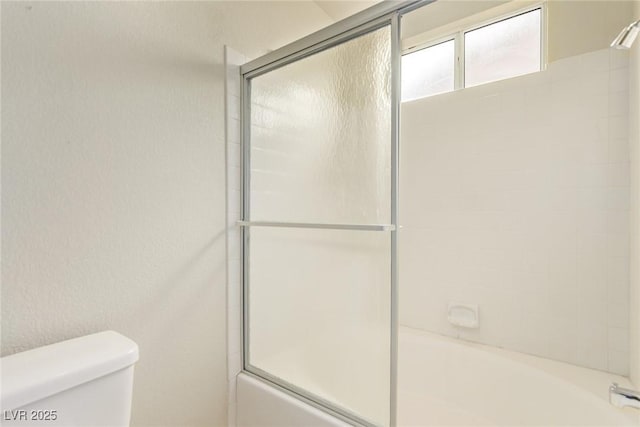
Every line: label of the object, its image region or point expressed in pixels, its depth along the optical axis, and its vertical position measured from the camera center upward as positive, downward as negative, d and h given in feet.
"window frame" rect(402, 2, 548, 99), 5.70 +3.81
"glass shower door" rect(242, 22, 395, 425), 3.74 -0.28
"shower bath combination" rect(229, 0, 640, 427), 3.75 -0.22
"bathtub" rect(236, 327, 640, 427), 4.12 -2.90
